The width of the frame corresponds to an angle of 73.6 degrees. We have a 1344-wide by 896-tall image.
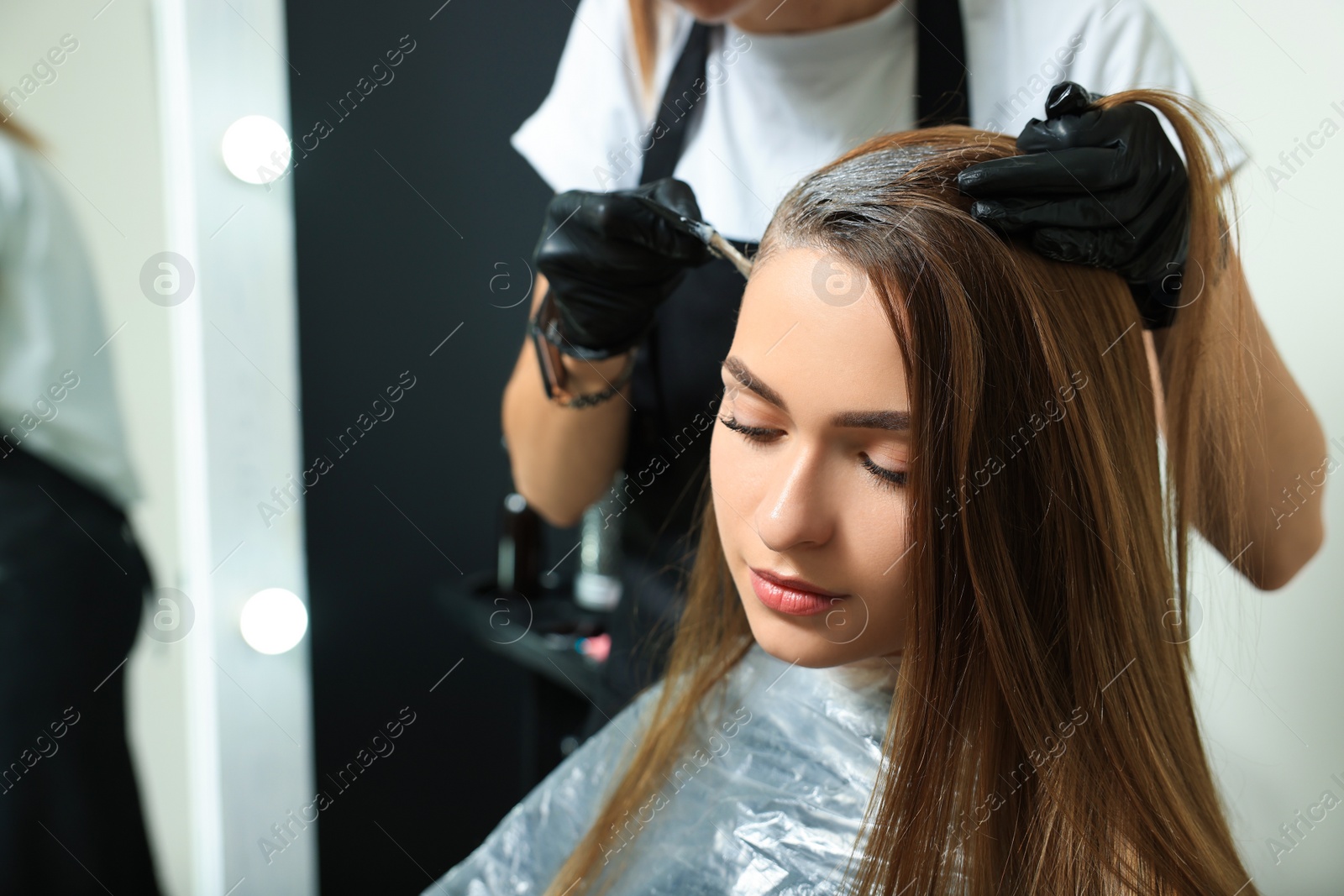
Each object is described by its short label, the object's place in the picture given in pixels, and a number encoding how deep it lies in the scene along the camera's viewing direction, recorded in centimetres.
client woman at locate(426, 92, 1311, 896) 58
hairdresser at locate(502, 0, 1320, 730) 63
